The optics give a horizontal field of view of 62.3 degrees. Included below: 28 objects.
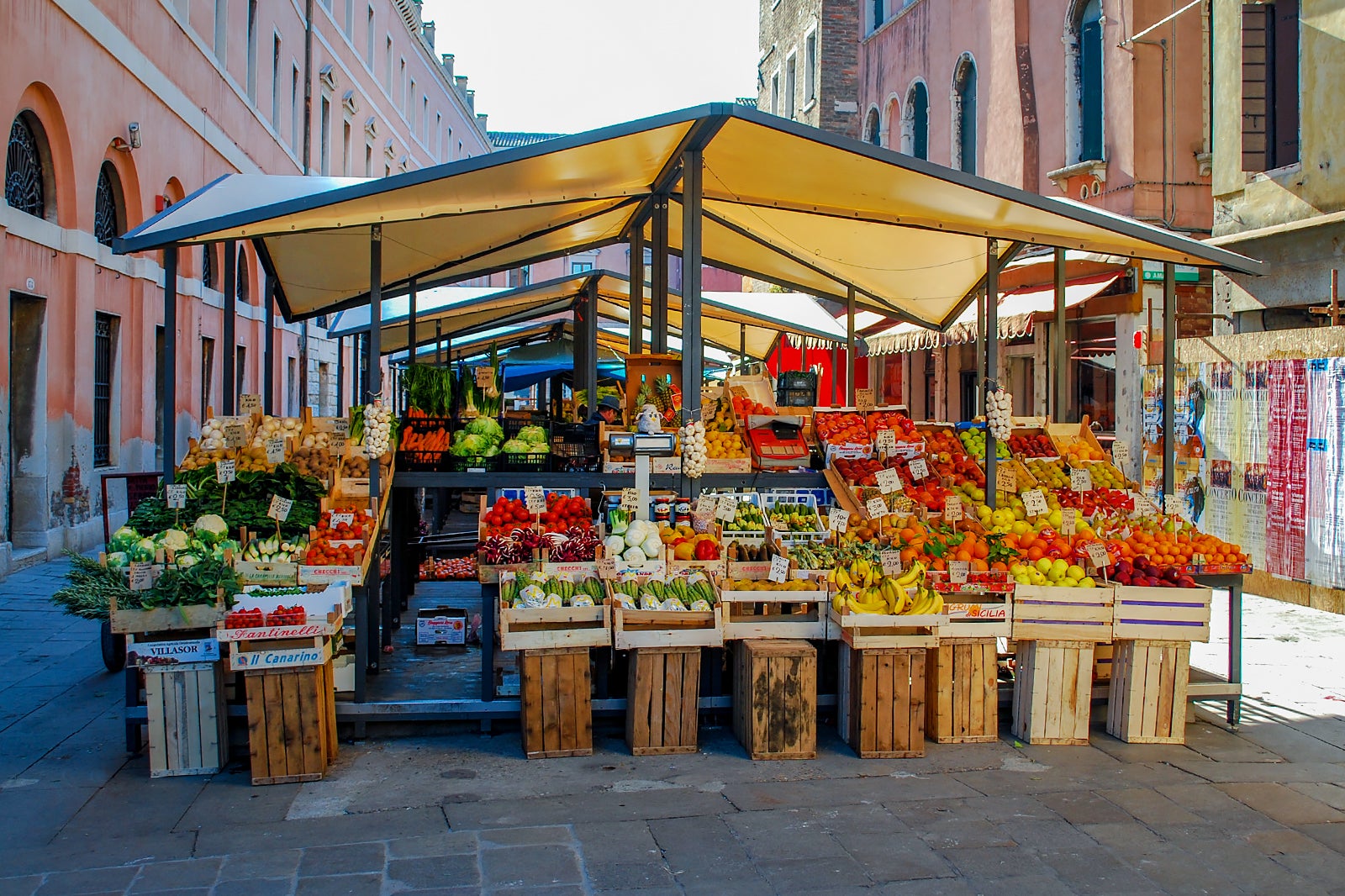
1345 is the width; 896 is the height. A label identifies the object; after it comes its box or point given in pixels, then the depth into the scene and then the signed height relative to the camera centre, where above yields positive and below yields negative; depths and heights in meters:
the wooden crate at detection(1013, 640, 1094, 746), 6.33 -1.36
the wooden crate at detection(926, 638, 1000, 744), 6.29 -1.38
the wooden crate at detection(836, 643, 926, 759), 6.00 -1.36
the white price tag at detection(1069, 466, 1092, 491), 8.19 -0.19
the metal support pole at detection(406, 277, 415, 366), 12.36 +1.41
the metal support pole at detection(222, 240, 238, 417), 9.32 +0.92
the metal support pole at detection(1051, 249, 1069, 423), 10.01 +1.13
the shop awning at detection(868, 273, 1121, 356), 14.22 +1.91
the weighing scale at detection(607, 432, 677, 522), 7.59 +0.00
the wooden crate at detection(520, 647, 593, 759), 5.95 -1.37
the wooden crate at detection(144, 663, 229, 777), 5.62 -1.42
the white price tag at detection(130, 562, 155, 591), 5.88 -0.73
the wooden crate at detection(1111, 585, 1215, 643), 6.36 -0.91
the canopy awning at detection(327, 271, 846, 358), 14.75 +2.00
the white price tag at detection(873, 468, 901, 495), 7.47 -0.20
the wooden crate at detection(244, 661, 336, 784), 5.52 -1.42
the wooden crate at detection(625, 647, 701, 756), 6.01 -1.38
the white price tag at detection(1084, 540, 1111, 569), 6.56 -0.61
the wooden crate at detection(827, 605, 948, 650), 5.99 -0.98
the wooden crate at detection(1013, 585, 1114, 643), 6.36 -0.92
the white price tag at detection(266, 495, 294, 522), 6.93 -0.41
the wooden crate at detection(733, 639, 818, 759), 5.94 -1.36
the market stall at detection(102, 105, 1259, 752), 6.46 +1.40
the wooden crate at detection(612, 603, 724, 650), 5.97 -0.99
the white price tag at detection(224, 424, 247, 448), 8.04 +0.05
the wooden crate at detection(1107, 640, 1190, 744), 6.38 -1.37
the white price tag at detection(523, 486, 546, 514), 7.21 -0.35
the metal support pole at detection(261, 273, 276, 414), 10.38 +0.91
